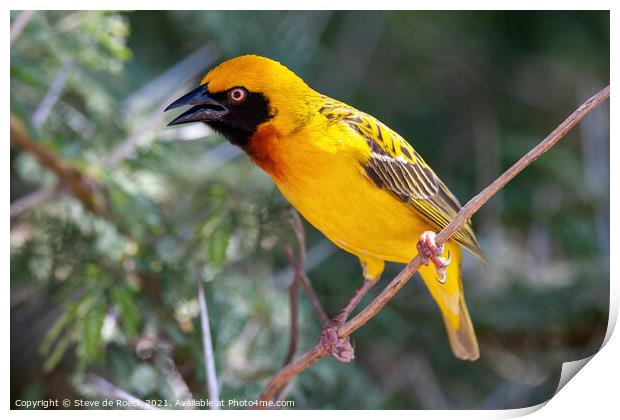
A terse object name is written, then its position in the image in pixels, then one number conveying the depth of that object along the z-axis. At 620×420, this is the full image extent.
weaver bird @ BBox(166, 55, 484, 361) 4.75
